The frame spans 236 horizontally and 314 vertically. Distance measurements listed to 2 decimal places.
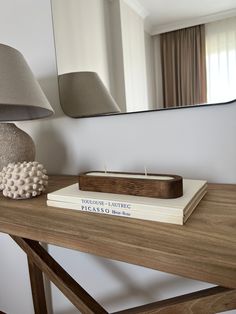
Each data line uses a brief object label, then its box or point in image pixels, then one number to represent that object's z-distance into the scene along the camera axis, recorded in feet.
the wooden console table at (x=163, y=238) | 1.01
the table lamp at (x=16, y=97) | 1.86
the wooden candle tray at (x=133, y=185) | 1.48
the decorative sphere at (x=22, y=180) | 1.90
